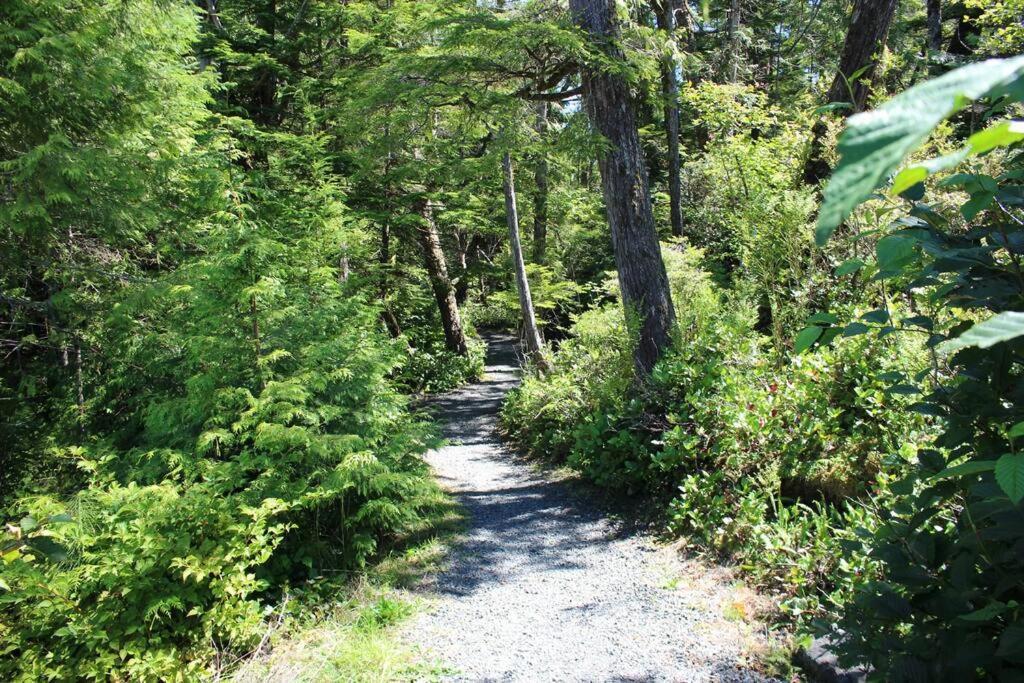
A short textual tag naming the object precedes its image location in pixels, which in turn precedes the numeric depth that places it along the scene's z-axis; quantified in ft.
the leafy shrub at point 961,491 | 4.78
